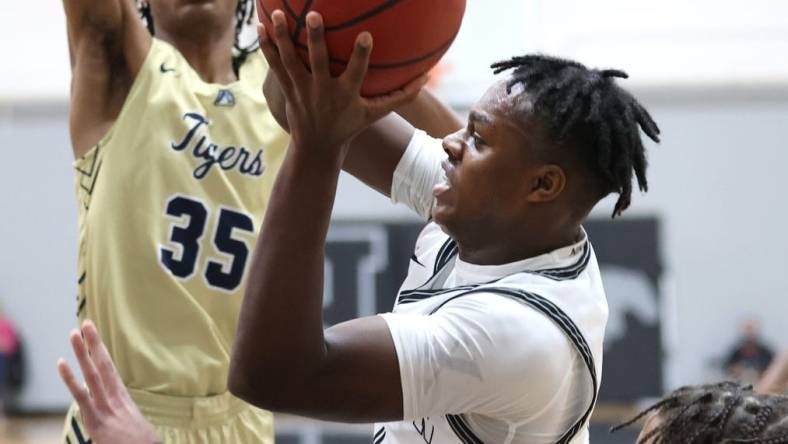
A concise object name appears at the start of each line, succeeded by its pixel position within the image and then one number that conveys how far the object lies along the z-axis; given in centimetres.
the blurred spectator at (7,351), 1141
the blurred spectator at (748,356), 1061
